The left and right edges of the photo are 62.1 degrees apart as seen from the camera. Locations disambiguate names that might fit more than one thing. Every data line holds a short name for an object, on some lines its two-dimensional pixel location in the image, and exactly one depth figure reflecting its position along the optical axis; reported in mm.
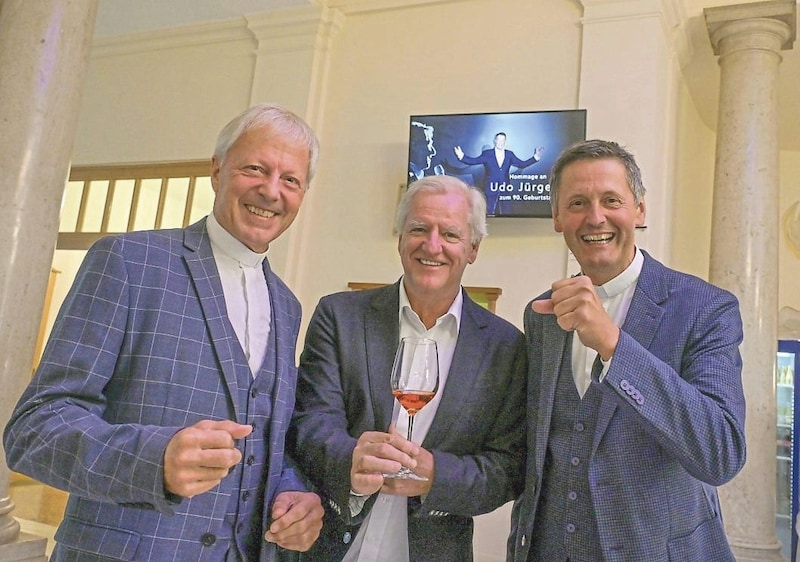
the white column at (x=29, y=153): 2990
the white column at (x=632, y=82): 4461
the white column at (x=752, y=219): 4508
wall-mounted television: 4539
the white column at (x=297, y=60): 5336
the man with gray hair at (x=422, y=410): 1440
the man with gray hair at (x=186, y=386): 1069
